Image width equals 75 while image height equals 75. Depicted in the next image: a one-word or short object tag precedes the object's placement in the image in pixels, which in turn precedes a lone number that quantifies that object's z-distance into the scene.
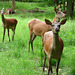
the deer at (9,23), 17.42
